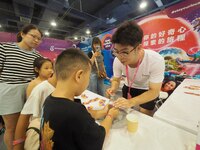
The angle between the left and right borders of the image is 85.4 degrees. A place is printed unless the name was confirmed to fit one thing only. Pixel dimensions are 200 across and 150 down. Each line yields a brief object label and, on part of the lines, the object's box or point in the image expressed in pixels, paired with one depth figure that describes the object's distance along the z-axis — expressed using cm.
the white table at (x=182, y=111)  77
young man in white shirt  89
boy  49
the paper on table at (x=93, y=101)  111
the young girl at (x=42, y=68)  129
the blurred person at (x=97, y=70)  245
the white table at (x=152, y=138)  60
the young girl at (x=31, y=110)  93
